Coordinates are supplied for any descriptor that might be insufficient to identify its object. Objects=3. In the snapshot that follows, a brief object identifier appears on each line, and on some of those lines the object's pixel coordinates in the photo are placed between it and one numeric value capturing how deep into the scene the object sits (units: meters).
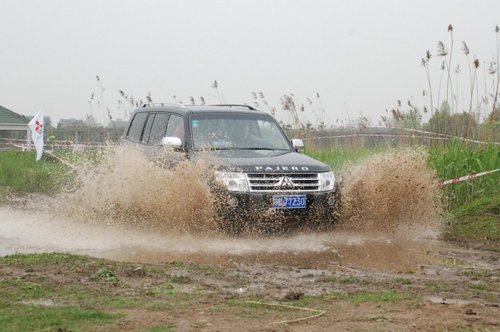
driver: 11.44
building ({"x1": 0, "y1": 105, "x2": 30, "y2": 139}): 47.28
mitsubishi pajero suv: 9.93
